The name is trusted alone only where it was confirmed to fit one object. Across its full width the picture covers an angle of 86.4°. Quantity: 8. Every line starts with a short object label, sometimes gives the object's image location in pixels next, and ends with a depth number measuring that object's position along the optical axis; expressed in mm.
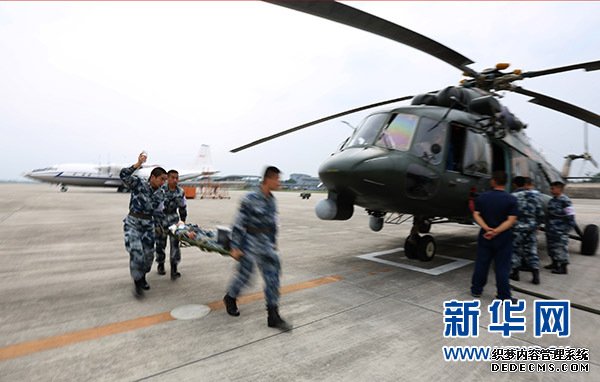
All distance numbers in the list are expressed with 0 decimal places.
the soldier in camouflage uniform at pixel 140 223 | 4223
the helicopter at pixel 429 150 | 4961
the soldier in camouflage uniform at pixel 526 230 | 5070
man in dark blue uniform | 4160
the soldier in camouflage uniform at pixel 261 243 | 3387
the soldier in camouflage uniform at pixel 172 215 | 5012
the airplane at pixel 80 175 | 36375
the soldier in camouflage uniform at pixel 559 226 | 5742
